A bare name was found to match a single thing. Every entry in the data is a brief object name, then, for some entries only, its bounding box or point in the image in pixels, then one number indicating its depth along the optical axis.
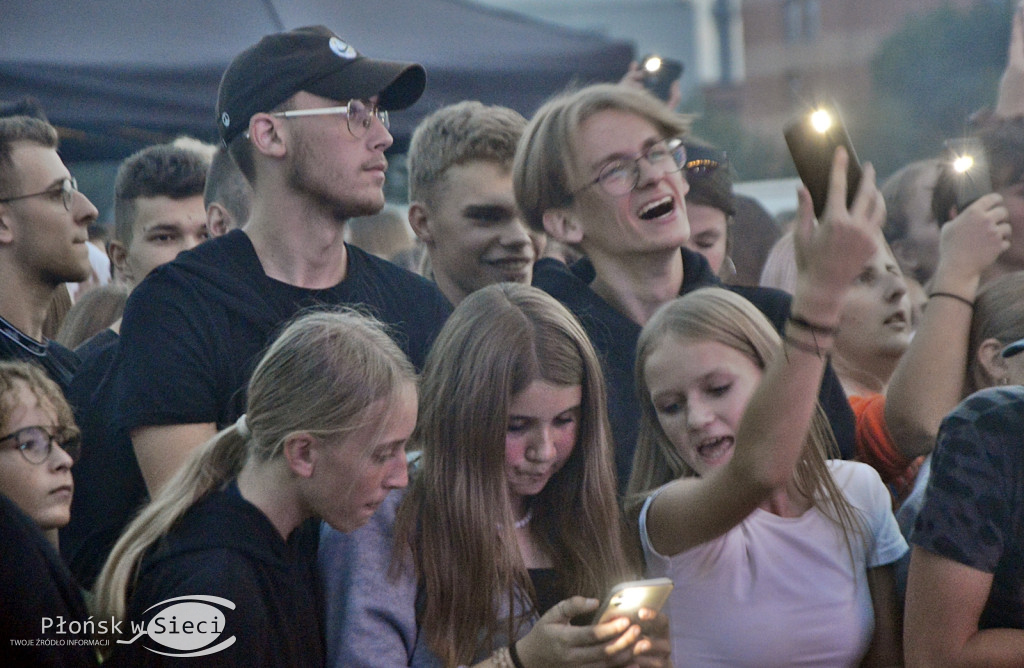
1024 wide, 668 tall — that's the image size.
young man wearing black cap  4.66
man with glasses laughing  5.52
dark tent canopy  9.21
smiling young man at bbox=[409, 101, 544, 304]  6.35
